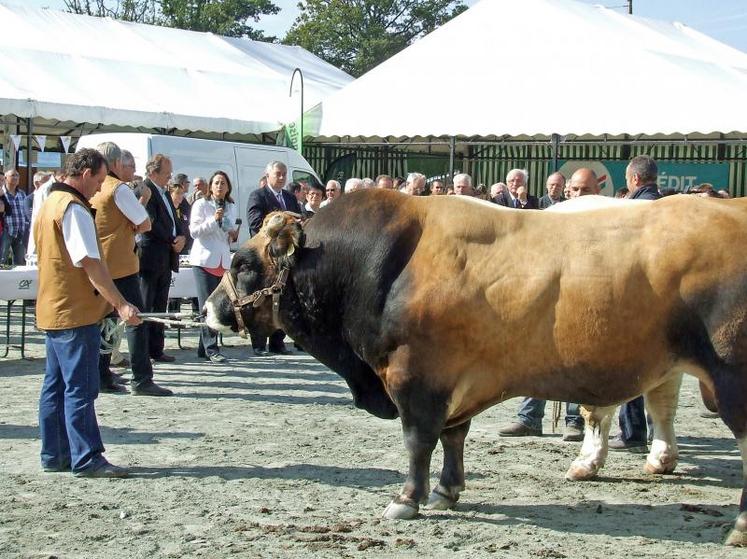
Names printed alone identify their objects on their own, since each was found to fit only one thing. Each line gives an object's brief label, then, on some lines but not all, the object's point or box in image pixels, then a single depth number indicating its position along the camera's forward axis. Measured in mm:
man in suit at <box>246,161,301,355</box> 12219
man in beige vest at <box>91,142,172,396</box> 9398
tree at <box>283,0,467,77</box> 67000
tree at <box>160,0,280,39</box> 64250
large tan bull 5402
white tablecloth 11148
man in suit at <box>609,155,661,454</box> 7984
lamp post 21100
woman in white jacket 11797
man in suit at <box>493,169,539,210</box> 12828
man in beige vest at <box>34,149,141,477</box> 6695
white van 18422
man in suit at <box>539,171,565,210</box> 11023
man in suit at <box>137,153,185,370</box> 11078
